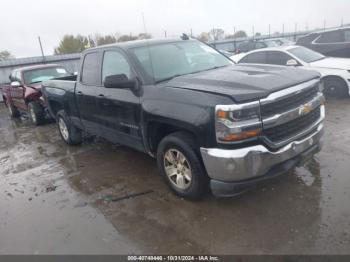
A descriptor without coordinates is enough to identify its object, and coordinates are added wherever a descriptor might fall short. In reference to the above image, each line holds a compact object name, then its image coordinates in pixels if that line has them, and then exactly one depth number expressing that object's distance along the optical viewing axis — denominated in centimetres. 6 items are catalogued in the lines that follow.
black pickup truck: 325
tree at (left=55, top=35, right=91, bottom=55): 4367
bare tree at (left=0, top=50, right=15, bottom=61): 4672
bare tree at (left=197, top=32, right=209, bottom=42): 4096
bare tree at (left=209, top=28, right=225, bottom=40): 2837
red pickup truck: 947
